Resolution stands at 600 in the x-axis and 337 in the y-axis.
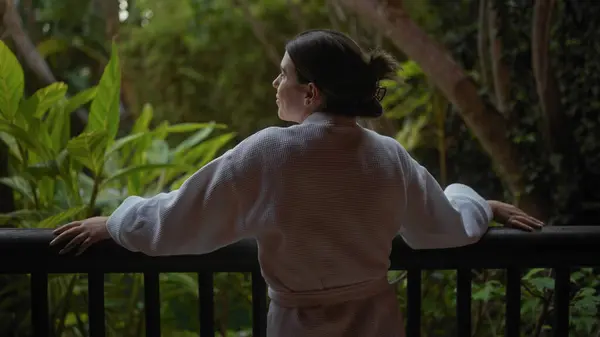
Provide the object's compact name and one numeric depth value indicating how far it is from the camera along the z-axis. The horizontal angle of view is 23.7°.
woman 3.41
